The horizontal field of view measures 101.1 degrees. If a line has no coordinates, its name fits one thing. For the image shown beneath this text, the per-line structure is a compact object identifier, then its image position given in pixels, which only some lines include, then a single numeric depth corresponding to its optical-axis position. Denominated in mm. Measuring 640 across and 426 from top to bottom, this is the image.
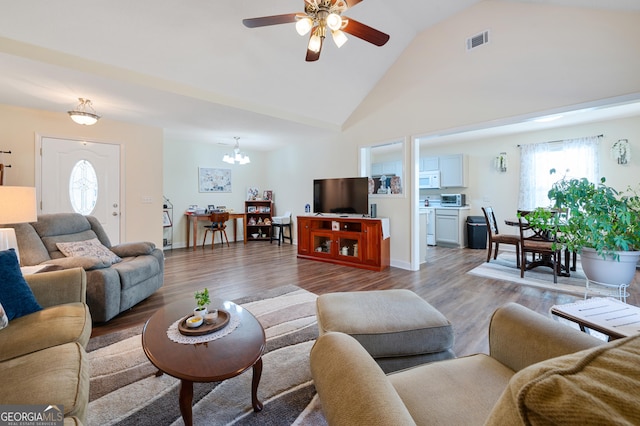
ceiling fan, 2000
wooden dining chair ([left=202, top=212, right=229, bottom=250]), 5845
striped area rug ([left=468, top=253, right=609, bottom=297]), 3261
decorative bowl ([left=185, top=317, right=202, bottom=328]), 1445
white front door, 3834
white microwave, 6383
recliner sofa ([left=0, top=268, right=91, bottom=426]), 947
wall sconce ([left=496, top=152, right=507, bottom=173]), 5691
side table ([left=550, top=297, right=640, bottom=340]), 1265
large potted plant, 2154
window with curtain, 4742
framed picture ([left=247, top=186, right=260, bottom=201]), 7160
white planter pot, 2176
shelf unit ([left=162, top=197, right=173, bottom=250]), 5828
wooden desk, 5766
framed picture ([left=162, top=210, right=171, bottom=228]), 5752
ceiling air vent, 3330
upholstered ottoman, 1383
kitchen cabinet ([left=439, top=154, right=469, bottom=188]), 6059
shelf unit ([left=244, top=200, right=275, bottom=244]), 6945
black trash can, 5738
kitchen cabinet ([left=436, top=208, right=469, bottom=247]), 5949
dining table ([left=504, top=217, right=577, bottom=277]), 3773
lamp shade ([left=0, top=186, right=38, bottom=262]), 2059
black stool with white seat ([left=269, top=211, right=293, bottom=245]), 6547
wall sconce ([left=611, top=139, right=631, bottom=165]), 4379
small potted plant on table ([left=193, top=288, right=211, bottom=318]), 1551
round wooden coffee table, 1127
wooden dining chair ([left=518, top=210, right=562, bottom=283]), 3580
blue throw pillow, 1463
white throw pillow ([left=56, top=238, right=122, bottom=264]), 2607
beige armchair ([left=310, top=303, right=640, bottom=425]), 343
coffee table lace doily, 1348
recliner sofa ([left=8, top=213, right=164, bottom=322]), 2311
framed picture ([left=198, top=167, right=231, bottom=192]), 6387
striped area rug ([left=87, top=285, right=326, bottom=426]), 1342
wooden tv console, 4227
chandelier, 5586
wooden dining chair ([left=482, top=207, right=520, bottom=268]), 4155
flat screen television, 4559
